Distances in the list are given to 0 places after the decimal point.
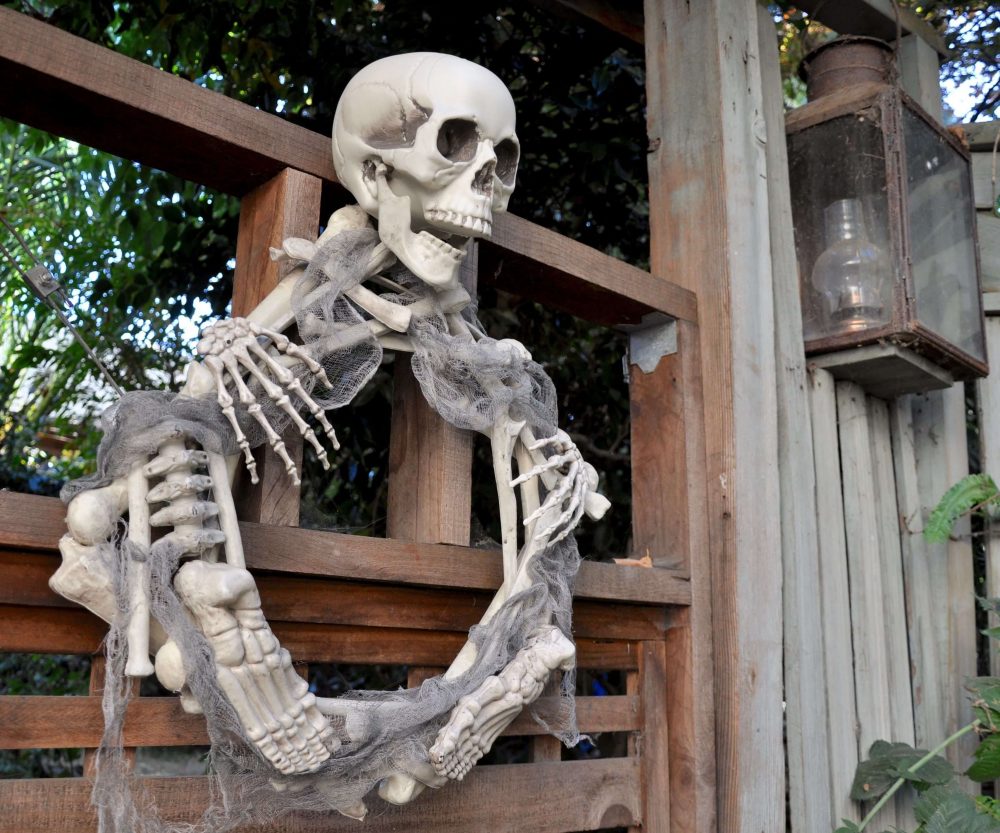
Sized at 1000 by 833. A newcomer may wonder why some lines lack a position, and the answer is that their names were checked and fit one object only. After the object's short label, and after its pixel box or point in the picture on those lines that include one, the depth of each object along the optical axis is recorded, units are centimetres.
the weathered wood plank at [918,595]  257
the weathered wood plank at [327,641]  133
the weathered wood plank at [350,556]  130
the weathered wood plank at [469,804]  132
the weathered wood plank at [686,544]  204
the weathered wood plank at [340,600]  133
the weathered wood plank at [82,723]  129
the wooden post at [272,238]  157
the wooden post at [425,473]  175
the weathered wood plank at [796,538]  224
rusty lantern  244
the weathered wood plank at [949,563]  263
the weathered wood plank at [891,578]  251
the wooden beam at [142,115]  144
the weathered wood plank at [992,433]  270
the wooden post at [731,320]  211
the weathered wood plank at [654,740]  203
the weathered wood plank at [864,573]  244
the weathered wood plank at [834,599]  234
